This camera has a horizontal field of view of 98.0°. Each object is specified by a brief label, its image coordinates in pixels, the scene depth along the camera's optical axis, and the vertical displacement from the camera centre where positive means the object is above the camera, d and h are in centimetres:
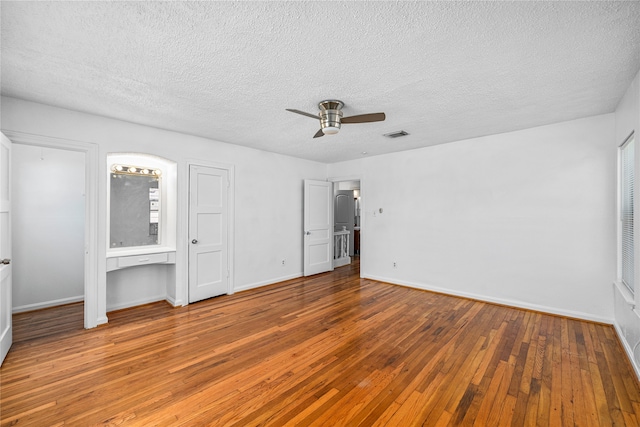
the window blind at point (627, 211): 282 +3
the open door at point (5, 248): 249 -33
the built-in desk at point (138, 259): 356 -63
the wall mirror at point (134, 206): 404 +11
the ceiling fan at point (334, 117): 284 +99
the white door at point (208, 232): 424 -30
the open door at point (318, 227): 591 -29
